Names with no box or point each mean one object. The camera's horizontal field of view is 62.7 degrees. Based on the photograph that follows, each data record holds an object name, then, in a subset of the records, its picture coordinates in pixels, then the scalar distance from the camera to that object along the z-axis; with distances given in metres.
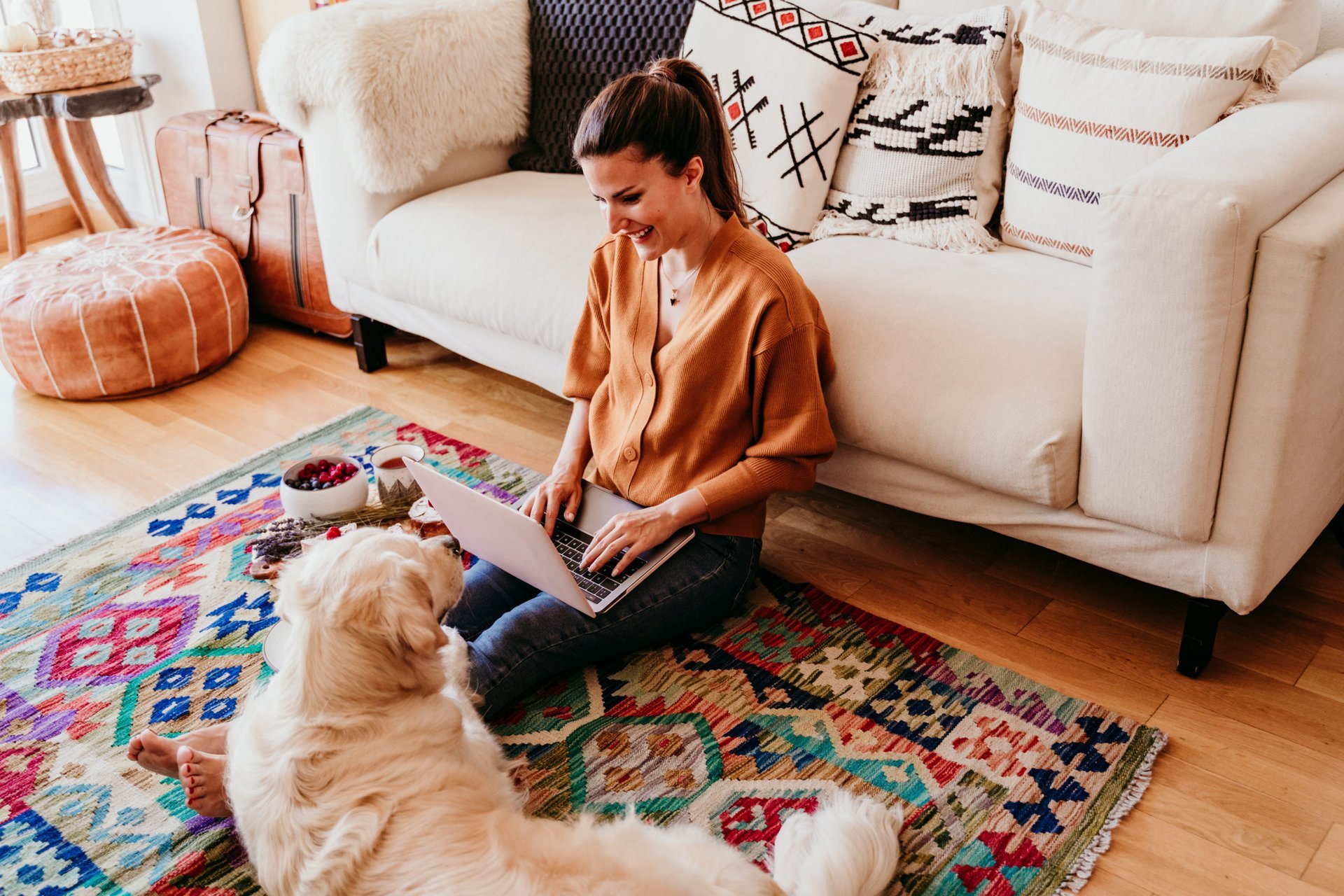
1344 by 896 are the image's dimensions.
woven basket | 3.10
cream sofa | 1.40
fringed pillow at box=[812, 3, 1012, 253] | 2.04
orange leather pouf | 2.56
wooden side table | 3.16
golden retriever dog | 1.05
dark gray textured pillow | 2.47
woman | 1.54
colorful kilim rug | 1.42
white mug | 2.07
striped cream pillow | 1.78
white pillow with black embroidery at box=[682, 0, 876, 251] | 2.14
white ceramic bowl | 2.00
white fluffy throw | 2.44
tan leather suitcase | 2.86
